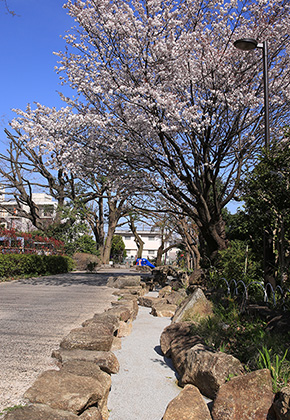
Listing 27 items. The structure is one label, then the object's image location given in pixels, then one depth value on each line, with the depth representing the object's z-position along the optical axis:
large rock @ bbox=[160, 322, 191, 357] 5.38
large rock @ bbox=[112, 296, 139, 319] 7.90
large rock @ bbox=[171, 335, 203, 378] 4.57
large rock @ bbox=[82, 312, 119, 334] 5.45
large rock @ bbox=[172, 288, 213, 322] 6.37
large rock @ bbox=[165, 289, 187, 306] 9.51
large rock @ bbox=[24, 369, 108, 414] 2.92
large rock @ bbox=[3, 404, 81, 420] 2.56
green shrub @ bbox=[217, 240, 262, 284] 8.11
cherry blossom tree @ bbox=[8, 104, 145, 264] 11.46
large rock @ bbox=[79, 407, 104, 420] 2.87
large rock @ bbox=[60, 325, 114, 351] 4.52
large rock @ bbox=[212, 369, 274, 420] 3.37
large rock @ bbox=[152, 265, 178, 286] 16.02
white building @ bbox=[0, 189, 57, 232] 36.94
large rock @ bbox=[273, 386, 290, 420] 3.03
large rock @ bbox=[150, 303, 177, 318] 8.35
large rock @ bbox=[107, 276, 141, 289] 12.65
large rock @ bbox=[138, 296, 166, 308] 9.69
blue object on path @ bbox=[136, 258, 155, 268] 33.97
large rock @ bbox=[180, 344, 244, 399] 3.89
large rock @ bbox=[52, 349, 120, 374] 4.07
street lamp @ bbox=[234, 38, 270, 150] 7.35
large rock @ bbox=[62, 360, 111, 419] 3.47
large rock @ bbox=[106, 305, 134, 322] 6.74
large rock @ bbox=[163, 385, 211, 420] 3.37
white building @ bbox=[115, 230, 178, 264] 68.12
